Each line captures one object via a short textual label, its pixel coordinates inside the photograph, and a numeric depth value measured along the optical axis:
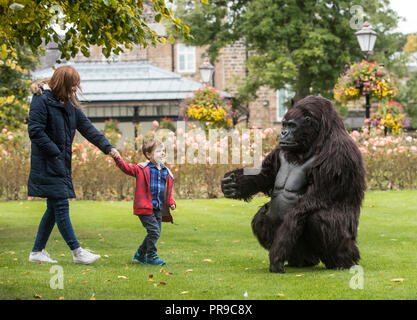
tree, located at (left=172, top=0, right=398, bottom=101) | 24.98
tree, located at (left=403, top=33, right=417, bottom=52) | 48.44
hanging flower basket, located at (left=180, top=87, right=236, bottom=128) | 19.73
